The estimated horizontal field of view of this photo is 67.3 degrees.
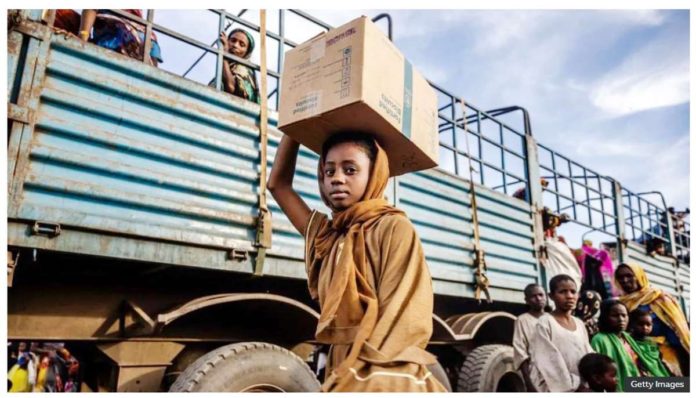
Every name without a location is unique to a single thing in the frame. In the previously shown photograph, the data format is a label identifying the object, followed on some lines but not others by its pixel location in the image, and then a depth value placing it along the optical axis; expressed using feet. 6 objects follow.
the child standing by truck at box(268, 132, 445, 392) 3.27
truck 7.07
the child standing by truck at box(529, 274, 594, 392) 10.06
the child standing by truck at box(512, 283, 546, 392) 10.75
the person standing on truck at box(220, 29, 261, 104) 9.83
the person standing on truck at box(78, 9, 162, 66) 8.75
